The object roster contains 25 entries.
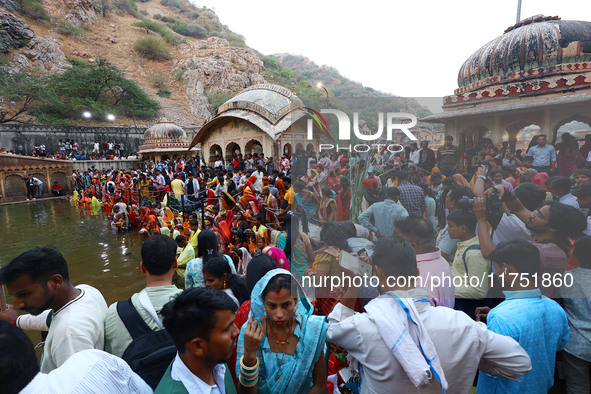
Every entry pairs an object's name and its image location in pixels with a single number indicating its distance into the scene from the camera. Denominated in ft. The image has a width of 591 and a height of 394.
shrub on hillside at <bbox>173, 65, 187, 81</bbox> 142.00
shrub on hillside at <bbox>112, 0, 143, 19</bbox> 170.50
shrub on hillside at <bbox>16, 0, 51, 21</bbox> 125.49
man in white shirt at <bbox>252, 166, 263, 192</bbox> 29.02
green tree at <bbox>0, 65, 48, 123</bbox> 88.63
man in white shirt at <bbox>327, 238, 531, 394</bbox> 4.78
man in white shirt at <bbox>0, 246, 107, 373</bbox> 5.65
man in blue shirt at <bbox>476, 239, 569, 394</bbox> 5.98
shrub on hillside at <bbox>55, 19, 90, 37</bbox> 132.67
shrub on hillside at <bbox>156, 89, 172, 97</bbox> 134.92
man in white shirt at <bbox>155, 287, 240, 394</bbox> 4.57
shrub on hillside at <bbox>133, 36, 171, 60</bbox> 145.69
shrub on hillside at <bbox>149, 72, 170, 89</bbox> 140.05
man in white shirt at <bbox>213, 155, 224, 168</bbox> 51.74
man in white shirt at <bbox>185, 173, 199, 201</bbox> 36.21
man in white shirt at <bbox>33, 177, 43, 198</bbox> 67.95
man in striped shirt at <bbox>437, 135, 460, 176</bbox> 11.07
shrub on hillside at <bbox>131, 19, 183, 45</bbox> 164.14
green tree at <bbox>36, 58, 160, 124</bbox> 101.50
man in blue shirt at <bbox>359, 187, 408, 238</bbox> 8.07
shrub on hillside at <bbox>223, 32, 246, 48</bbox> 202.08
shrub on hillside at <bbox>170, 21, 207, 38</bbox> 184.55
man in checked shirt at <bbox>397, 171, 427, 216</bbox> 8.71
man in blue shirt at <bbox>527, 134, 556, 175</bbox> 11.73
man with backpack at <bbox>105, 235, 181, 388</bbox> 5.48
